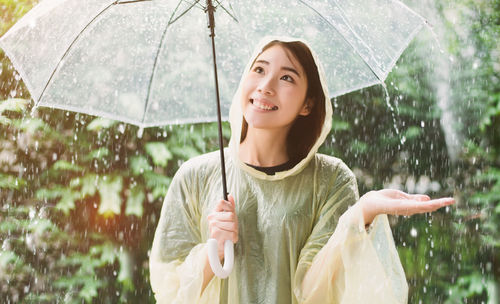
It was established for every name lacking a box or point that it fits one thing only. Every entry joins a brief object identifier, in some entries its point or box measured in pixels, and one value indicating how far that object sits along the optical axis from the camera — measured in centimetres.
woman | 157
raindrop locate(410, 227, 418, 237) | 348
